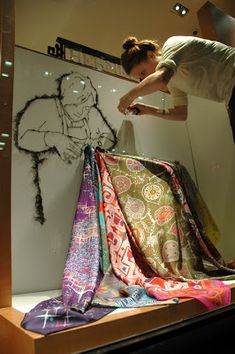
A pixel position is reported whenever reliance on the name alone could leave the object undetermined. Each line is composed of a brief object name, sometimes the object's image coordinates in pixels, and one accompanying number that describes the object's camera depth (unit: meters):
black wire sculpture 1.27
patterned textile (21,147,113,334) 0.79
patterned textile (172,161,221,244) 1.59
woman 1.35
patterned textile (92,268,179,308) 0.95
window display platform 0.73
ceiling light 1.70
